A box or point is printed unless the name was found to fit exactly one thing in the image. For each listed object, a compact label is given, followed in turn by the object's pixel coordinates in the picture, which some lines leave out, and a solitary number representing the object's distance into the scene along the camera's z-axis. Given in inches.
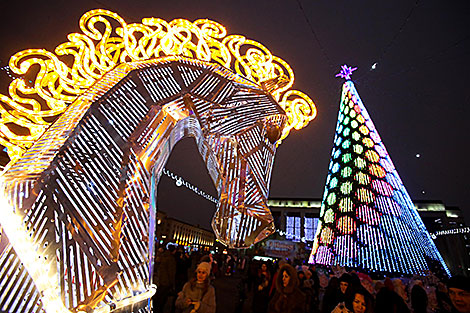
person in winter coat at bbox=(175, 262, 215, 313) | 122.0
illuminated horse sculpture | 27.0
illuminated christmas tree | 403.5
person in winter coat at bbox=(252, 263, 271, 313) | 192.7
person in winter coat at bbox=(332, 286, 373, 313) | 105.3
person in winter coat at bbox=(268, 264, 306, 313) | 138.3
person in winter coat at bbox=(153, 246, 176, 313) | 194.1
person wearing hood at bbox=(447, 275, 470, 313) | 86.5
